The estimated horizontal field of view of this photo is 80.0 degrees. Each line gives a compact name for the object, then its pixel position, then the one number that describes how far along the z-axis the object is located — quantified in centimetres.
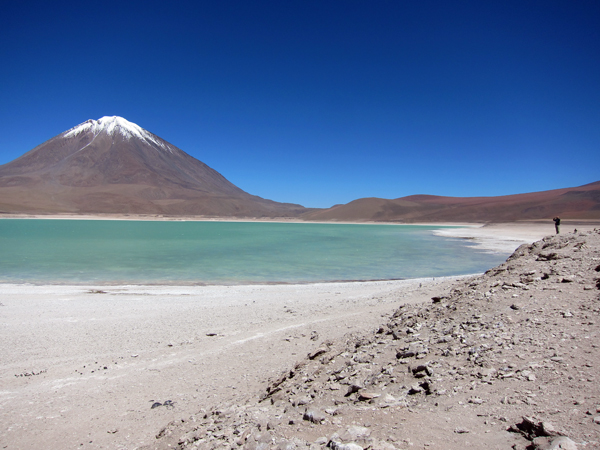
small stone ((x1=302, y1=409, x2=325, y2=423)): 245
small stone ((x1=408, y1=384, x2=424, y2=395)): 263
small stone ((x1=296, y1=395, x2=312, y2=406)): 284
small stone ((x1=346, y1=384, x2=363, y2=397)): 286
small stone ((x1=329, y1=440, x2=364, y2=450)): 198
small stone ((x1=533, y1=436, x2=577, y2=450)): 174
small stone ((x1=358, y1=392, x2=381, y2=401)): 266
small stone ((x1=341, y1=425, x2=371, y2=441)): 213
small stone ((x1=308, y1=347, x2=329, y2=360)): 406
